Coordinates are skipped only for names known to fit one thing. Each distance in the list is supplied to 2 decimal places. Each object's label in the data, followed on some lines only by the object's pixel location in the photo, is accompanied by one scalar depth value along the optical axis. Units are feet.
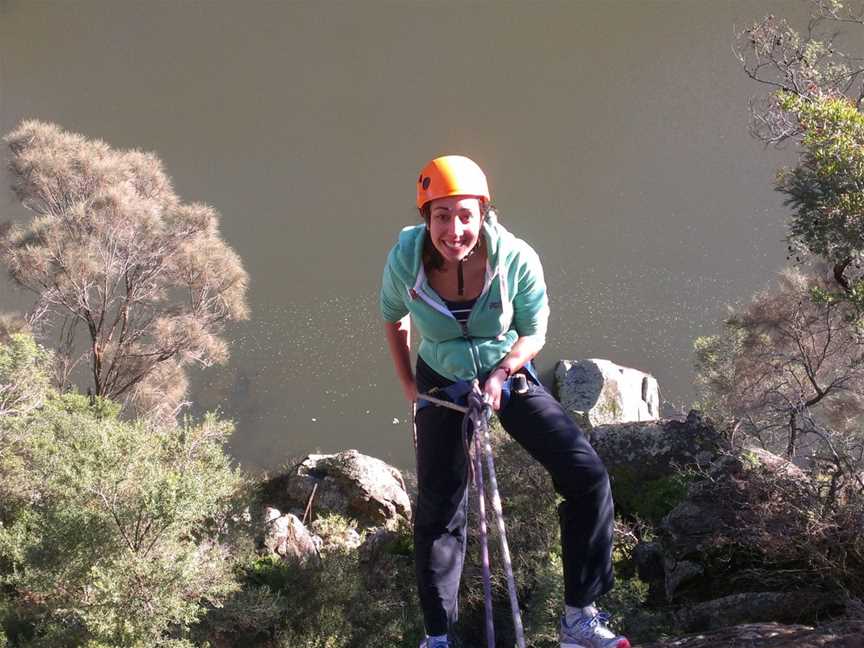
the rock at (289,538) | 21.27
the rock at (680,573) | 13.38
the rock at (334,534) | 24.82
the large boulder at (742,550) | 11.58
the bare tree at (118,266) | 45.83
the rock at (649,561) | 14.48
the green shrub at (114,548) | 15.39
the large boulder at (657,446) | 17.56
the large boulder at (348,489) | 30.30
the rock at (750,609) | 11.27
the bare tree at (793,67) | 23.68
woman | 8.09
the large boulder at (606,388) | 43.78
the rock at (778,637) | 7.79
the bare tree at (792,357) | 29.73
